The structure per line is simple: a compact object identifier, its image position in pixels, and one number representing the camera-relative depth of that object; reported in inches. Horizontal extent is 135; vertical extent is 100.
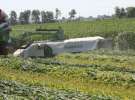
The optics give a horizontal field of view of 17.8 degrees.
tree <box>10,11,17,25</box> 4490.4
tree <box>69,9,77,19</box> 5014.8
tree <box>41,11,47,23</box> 4387.6
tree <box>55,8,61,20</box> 4793.6
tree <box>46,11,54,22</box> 4557.6
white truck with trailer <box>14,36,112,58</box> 1326.3
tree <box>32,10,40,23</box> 4648.1
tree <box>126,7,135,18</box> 4097.0
